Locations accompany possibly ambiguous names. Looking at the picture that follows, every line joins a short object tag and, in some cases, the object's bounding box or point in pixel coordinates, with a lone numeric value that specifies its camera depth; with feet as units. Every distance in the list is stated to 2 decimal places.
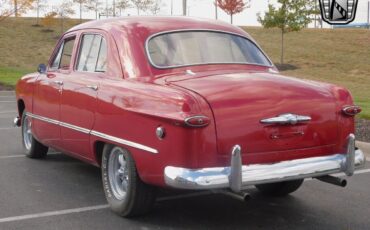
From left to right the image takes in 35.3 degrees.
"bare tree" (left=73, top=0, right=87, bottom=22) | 138.72
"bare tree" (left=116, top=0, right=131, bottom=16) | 153.64
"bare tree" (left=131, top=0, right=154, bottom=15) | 155.59
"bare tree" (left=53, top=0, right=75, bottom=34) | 132.16
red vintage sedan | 14.62
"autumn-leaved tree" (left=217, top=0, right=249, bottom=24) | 149.48
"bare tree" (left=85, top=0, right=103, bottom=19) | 146.37
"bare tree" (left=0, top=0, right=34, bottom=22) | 84.94
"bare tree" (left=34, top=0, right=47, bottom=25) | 120.17
